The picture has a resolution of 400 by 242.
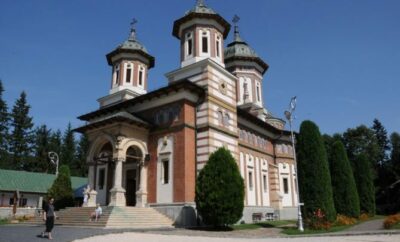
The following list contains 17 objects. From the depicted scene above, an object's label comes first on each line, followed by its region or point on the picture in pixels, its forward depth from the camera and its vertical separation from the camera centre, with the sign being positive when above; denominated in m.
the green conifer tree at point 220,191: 18.70 +0.65
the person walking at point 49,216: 12.84 -0.41
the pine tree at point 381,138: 60.71 +12.08
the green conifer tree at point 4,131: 57.04 +12.84
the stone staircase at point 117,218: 18.53 -0.78
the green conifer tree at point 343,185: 25.59 +1.23
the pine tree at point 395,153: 44.83 +6.68
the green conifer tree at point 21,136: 59.94 +12.13
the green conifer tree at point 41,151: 62.47 +9.84
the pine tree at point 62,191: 28.36 +1.15
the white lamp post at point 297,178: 18.70 +1.38
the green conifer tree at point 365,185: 30.62 +1.45
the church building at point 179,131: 22.03 +4.97
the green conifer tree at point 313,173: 20.27 +1.71
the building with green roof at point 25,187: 37.97 +2.10
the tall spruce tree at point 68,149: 66.38 +10.81
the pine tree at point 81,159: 67.25 +9.10
